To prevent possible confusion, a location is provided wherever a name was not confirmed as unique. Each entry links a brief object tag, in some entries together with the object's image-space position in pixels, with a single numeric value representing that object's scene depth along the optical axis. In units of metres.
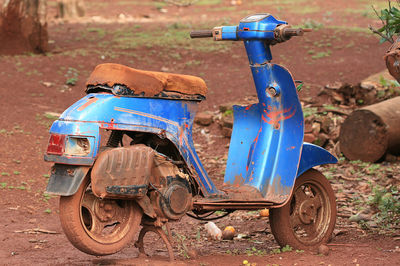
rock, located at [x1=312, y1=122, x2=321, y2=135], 18.01
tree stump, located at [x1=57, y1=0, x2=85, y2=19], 39.95
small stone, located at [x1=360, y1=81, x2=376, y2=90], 19.35
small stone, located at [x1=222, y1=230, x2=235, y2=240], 11.69
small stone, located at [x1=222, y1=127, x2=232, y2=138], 19.00
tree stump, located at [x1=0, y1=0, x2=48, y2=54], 26.09
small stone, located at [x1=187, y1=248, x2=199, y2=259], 9.41
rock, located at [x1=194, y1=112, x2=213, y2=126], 20.31
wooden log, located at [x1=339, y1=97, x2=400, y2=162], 16.05
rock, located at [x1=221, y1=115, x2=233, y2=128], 19.08
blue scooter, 8.34
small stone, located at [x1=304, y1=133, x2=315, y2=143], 17.71
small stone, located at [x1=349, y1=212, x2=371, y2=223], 12.46
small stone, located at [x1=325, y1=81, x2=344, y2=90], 20.41
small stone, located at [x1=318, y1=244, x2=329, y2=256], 10.09
